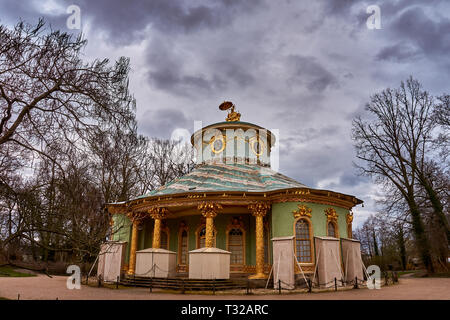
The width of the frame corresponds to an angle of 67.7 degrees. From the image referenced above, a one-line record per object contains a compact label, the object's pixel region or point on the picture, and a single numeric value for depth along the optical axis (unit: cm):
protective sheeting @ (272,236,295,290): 1441
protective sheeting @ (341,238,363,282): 1656
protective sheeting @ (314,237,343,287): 1513
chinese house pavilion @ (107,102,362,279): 1670
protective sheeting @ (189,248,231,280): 1484
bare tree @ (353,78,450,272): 2341
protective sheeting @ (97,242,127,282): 1739
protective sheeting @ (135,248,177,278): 1596
